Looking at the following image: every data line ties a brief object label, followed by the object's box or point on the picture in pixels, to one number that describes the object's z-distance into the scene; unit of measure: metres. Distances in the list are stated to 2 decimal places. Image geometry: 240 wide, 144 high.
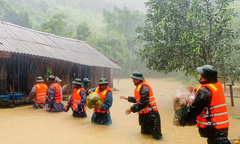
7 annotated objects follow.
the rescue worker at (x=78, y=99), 6.20
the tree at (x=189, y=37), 7.34
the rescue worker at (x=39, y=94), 8.18
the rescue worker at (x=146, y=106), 4.26
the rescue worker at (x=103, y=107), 5.39
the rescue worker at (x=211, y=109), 2.51
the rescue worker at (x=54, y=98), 7.49
